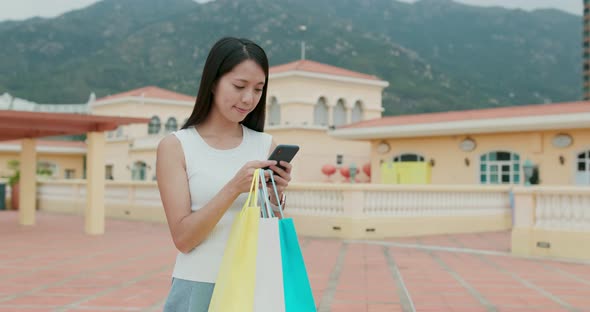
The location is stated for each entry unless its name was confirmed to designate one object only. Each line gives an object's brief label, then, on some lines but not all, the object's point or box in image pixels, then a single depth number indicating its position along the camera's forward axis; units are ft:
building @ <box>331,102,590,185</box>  61.77
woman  6.59
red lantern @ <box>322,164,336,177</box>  90.02
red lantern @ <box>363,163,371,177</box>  87.97
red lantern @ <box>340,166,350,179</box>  87.88
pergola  44.73
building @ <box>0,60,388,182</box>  92.84
